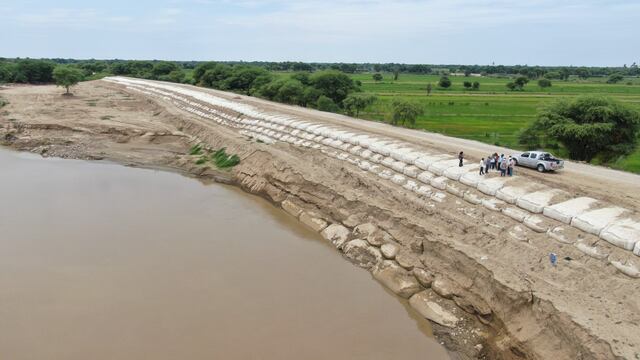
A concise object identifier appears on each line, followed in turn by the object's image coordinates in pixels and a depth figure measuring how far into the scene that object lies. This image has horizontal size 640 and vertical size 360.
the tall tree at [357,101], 49.31
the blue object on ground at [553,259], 15.71
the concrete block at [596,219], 16.20
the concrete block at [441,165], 23.59
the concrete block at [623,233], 14.97
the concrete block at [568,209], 17.31
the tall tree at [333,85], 55.75
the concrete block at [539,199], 18.41
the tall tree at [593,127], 29.30
